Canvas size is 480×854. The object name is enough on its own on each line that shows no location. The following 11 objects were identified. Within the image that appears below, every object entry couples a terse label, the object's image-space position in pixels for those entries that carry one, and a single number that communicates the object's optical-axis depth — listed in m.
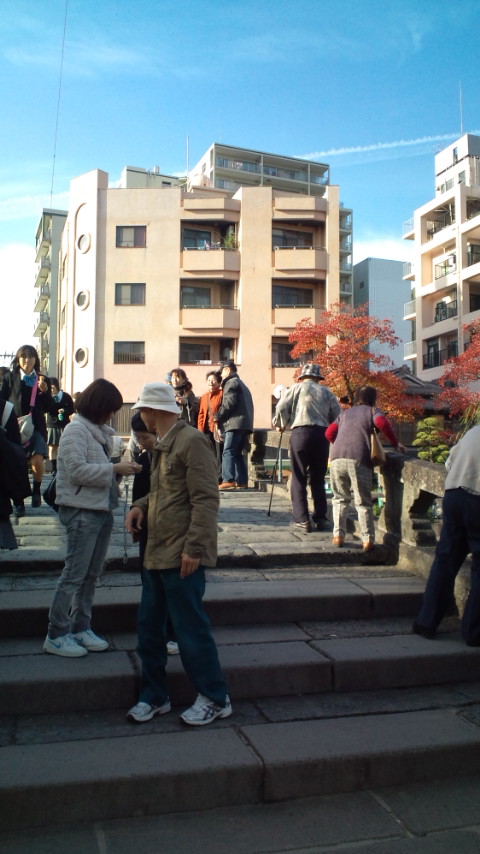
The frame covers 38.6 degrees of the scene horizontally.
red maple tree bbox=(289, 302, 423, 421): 26.16
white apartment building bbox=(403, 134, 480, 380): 37.53
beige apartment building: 34.41
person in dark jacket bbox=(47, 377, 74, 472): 10.95
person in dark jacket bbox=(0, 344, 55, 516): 7.80
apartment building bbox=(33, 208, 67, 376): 49.91
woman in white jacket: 4.29
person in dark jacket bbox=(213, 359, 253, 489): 9.77
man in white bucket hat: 3.70
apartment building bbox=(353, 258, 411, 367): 58.09
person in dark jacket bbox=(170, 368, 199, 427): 9.24
